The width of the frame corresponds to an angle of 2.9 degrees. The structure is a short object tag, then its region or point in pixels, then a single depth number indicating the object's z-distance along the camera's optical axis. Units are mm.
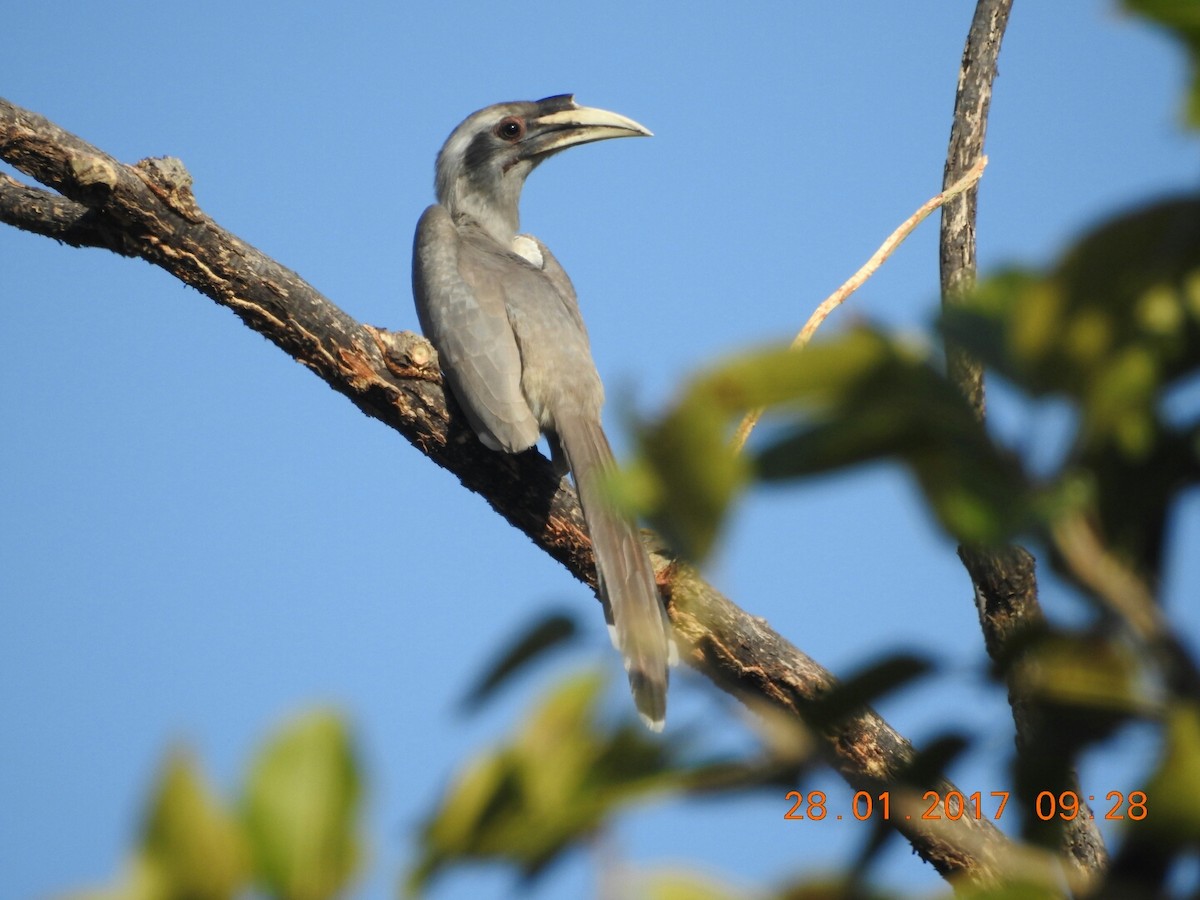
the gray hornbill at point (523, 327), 16707
